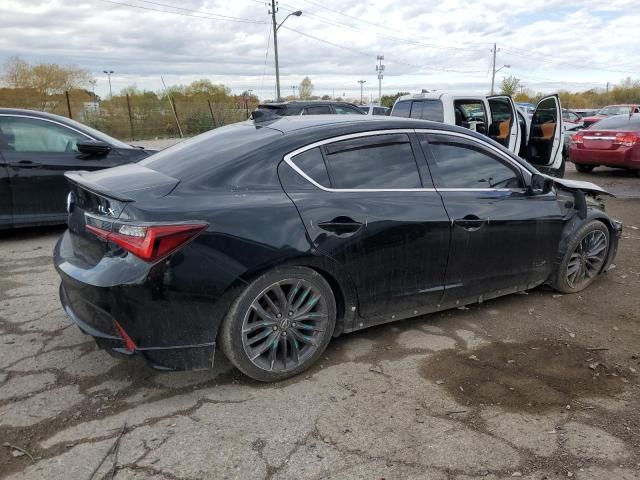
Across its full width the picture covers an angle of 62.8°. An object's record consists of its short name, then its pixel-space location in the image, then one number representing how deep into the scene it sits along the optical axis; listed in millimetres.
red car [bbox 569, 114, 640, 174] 10866
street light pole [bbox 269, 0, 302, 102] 33094
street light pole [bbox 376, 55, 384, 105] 73750
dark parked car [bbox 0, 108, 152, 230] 6008
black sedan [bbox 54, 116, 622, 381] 2750
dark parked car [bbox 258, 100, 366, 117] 11333
